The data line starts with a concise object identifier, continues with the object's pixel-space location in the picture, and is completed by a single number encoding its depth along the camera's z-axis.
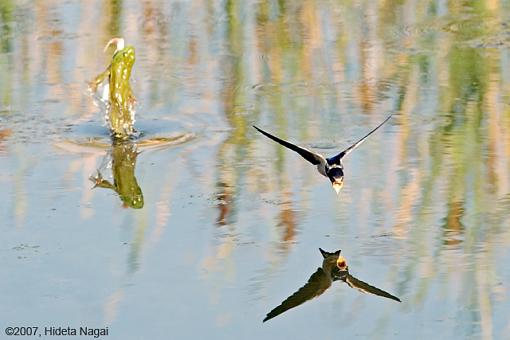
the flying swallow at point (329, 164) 12.30
